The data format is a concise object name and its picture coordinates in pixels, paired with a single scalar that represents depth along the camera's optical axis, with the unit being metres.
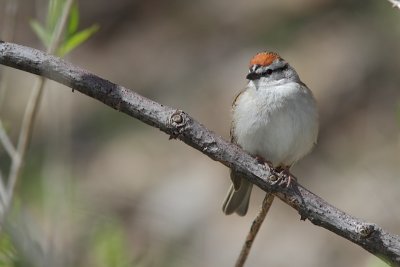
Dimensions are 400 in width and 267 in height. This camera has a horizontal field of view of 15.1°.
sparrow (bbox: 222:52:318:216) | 7.98
